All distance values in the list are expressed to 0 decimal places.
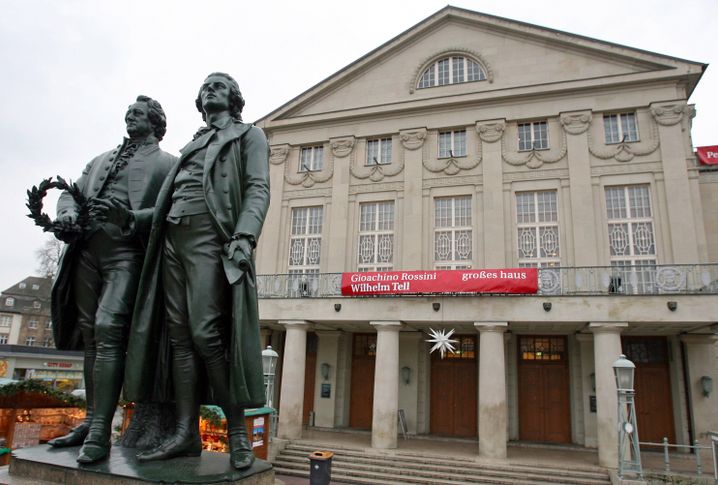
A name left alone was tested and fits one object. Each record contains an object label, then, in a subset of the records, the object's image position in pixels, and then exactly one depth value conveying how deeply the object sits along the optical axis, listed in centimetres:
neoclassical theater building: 1688
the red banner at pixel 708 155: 2009
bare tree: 3997
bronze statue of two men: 354
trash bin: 1200
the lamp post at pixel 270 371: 1530
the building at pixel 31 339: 4072
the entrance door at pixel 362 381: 2230
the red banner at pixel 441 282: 1633
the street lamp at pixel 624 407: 1293
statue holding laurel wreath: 374
